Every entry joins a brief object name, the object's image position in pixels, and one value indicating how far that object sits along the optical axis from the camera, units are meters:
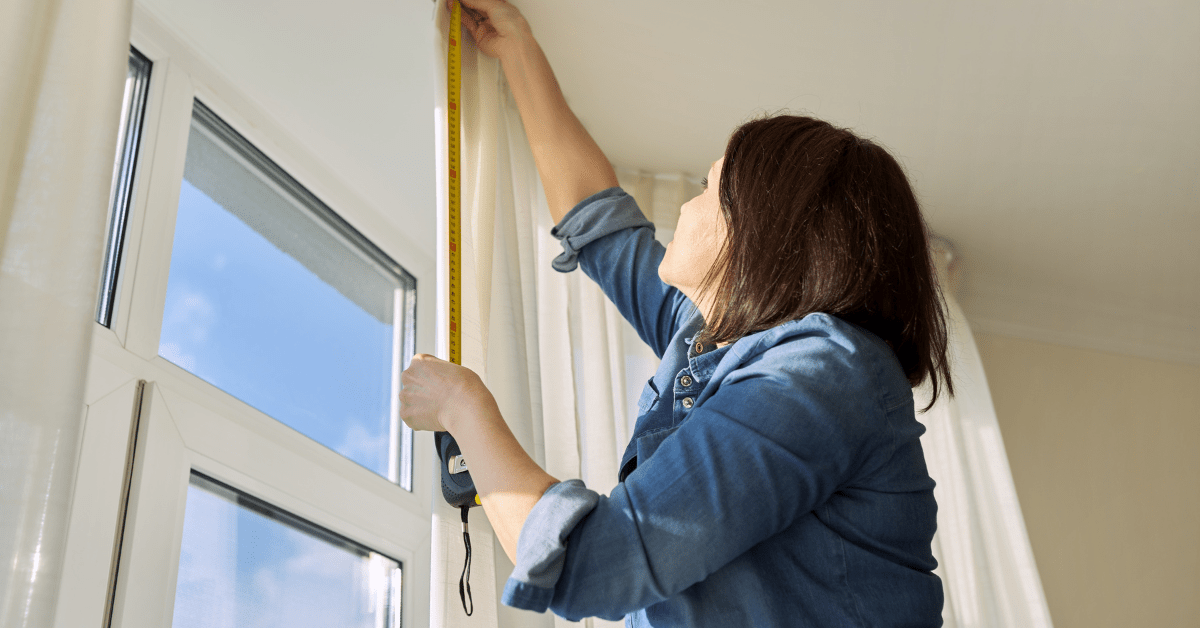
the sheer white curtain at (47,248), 0.84
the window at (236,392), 1.35
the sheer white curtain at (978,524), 2.50
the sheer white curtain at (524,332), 1.58
